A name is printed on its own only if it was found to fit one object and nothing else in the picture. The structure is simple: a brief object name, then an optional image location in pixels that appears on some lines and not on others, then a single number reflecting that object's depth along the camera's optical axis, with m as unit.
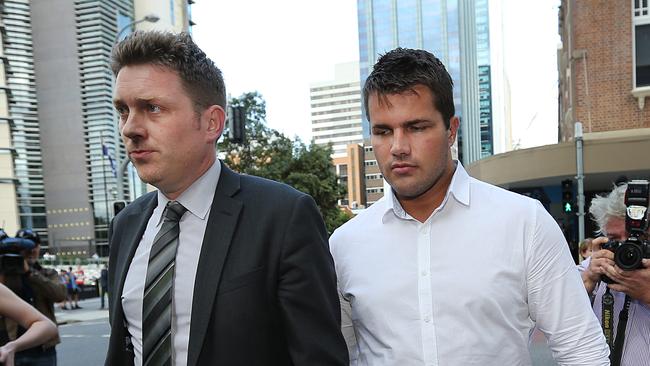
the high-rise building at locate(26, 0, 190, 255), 52.53
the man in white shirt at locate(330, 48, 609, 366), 1.82
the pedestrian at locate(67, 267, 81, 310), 20.06
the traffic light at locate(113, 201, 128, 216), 12.56
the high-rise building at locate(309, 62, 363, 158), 173.50
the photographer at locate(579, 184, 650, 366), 2.62
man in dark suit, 1.58
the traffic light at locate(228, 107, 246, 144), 13.78
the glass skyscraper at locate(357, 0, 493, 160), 124.50
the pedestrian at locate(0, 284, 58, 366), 2.56
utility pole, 13.37
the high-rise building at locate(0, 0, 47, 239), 49.19
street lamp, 14.60
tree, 28.42
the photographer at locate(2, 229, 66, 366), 4.12
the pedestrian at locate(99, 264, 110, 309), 19.05
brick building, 16.27
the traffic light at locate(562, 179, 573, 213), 14.27
